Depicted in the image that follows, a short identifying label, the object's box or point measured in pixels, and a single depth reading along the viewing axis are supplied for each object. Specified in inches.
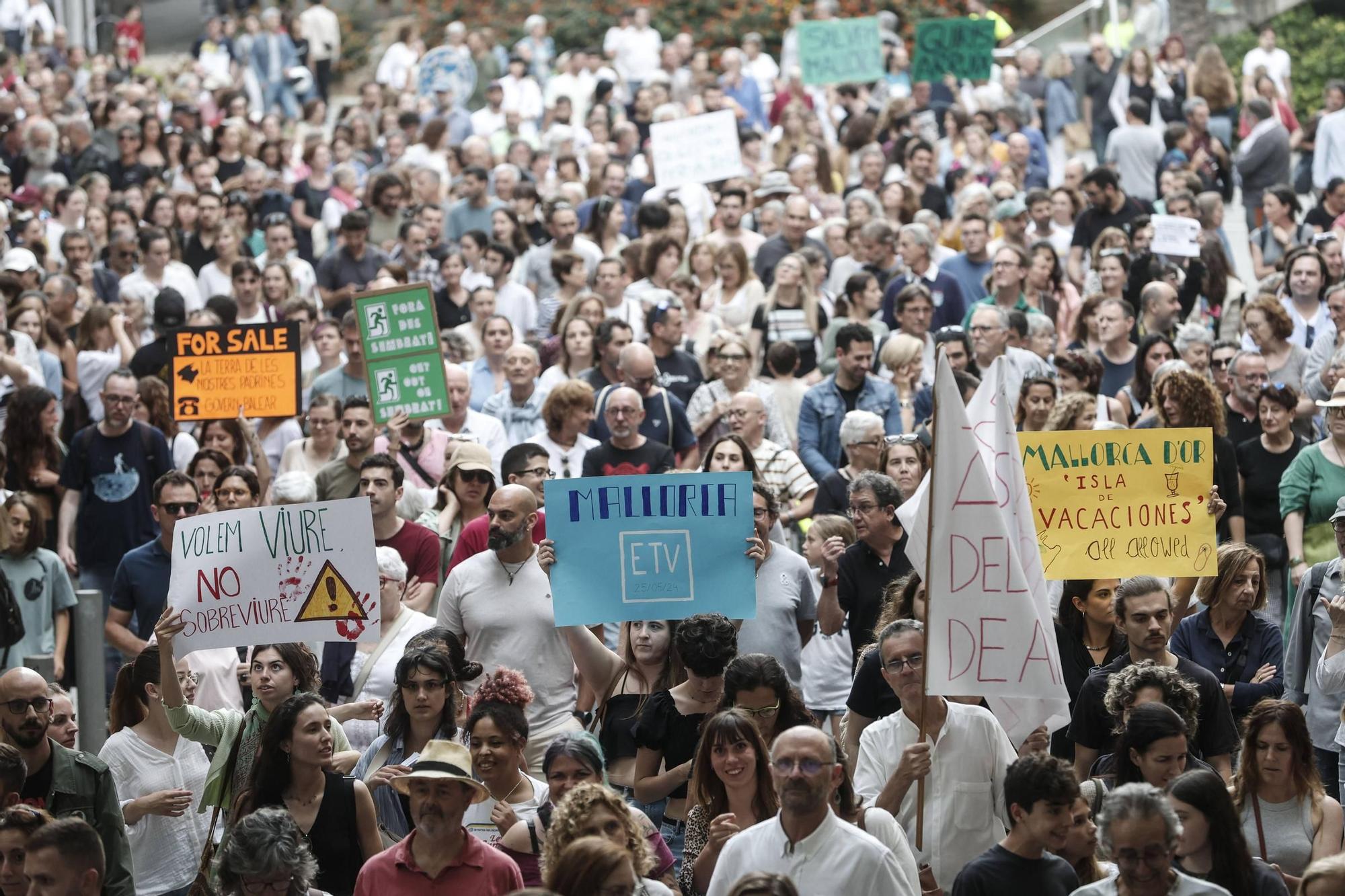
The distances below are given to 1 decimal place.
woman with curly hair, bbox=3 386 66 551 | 1059.9
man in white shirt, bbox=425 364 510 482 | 1042.7
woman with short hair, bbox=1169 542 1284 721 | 740.6
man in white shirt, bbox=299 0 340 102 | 2519.7
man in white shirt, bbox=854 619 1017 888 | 616.1
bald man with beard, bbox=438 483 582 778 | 760.3
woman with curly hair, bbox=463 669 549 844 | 627.2
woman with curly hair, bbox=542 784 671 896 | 546.9
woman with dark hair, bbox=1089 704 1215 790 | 600.4
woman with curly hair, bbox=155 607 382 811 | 675.4
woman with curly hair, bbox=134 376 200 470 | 1113.4
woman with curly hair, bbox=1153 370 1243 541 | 898.7
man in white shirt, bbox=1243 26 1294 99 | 2066.9
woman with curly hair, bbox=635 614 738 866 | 666.8
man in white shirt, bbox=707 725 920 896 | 542.3
